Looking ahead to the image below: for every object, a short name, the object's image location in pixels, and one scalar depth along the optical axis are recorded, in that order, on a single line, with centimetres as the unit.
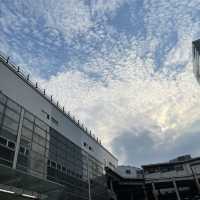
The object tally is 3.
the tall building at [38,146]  2473
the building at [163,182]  5531
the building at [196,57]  5471
